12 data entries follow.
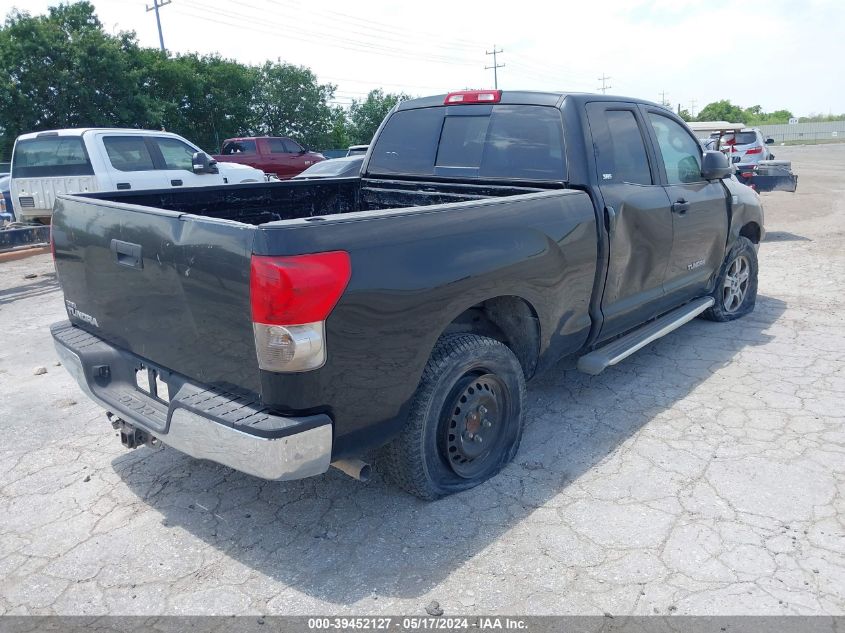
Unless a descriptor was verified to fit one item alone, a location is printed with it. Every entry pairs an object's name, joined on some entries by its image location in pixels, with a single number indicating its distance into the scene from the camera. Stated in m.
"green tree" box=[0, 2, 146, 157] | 25.45
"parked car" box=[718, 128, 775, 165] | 18.31
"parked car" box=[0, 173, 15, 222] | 11.42
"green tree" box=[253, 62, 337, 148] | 37.31
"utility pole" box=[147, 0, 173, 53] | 36.38
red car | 22.00
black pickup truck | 2.50
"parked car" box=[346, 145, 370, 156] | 17.21
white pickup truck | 9.40
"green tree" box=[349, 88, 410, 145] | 43.19
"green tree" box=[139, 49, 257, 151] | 31.39
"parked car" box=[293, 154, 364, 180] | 11.91
